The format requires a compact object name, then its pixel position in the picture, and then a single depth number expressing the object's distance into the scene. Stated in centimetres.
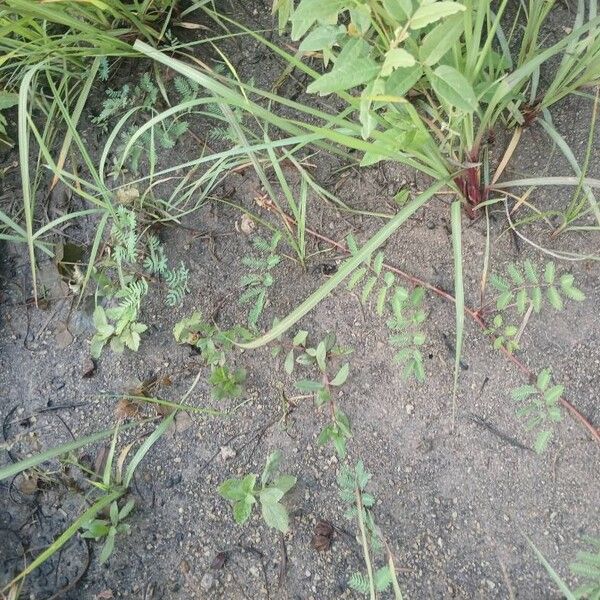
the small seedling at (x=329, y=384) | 45
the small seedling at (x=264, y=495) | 44
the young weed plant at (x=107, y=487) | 44
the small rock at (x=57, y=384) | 52
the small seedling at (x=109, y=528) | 46
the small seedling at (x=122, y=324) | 50
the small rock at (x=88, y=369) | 51
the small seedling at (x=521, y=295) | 43
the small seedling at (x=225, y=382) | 47
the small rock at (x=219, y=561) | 46
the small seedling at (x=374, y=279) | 45
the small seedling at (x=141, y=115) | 53
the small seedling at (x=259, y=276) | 49
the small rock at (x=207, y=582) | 45
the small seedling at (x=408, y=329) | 45
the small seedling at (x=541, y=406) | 43
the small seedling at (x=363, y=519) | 42
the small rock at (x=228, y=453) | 48
